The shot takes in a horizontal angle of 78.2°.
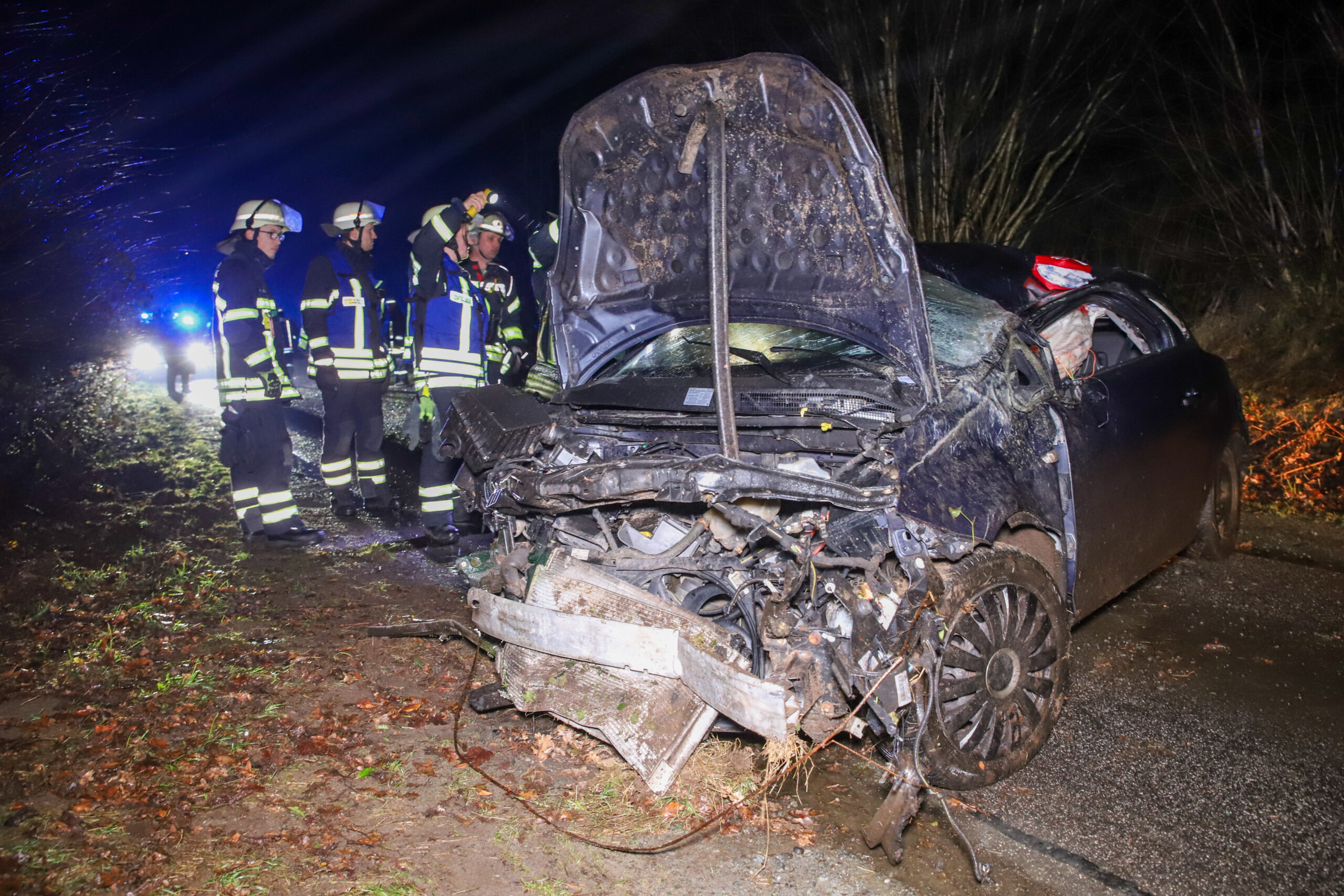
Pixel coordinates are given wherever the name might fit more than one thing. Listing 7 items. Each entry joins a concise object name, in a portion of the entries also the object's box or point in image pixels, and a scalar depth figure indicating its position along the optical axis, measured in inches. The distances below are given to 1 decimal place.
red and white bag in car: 176.4
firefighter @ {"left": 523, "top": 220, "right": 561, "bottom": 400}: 261.3
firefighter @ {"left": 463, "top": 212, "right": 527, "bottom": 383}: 257.3
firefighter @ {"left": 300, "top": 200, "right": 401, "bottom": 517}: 266.4
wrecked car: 110.0
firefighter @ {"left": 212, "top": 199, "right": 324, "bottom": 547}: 244.5
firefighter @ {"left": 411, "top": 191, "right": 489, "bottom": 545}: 253.4
